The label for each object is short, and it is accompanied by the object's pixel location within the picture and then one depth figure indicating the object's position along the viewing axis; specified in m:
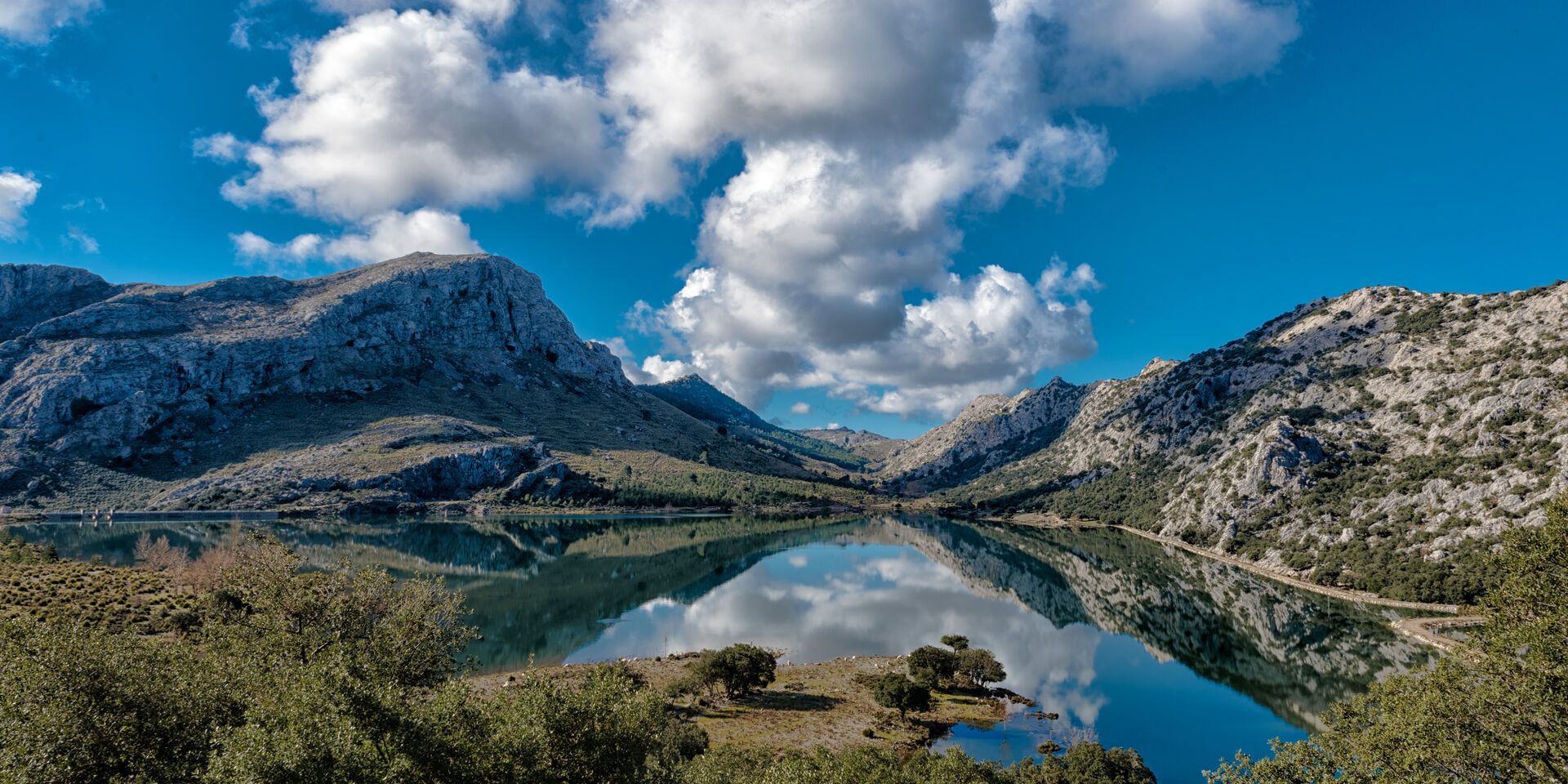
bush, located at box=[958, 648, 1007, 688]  61.06
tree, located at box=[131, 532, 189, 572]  79.75
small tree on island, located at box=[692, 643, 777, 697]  54.53
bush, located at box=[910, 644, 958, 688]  58.94
